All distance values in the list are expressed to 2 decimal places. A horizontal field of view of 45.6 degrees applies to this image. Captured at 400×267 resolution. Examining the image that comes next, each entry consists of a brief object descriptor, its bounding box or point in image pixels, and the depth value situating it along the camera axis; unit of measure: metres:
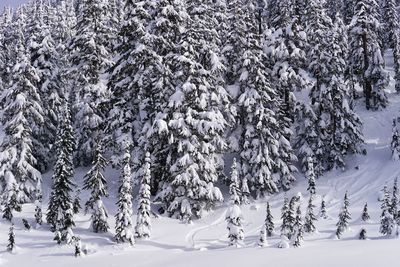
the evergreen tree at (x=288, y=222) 22.62
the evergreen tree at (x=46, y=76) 43.84
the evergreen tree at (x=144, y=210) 26.66
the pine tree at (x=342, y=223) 23.33
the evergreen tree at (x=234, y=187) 25.16
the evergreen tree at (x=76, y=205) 28.88
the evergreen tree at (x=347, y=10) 83.12
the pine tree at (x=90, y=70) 38.91
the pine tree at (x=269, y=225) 25.40
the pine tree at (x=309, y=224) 25.00
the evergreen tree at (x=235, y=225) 24.39
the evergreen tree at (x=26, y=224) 27.91
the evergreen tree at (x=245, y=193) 32.59
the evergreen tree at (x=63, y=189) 25.48
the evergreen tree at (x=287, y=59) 39.75
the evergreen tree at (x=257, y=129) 34.75
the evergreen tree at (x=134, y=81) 33.75
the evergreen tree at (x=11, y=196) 31.72
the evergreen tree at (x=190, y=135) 30.98
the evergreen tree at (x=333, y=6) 93.97
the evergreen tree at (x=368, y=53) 48.69
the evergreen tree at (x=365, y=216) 26.72
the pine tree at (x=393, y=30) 56.38
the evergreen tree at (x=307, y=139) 37.03
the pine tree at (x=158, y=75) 32.81
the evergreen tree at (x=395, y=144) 36.47
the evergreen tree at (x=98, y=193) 27.03
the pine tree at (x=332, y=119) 37.31
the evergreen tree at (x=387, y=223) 20.98
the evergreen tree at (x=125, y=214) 25.62
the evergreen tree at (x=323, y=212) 28.85
